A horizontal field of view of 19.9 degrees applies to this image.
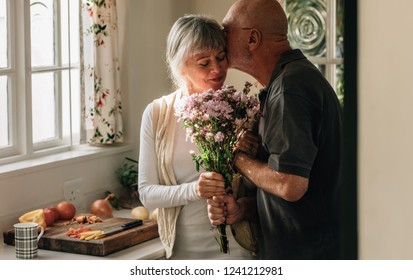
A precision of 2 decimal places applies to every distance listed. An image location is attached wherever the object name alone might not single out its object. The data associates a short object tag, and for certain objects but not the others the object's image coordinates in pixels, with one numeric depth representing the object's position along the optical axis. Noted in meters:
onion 3.94
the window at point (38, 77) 3.88
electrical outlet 4.01
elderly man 2.82
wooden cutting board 3.50
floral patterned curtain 4.21
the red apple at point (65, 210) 3.80
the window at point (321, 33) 2.86
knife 3.56
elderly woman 3.09
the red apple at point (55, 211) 3.77
